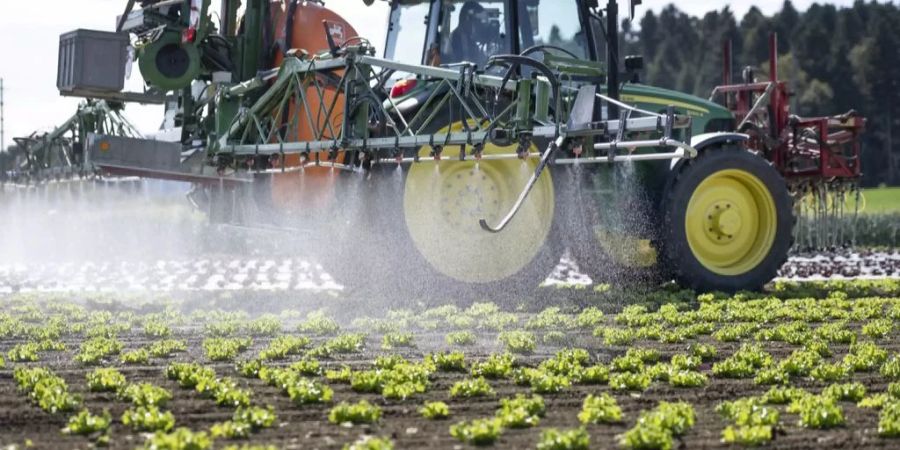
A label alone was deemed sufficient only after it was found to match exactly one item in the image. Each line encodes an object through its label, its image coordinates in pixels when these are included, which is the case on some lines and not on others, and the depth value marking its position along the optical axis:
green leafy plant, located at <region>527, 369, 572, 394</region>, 15.21
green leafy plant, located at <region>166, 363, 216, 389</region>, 15.59
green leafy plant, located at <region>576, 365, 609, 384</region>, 16.06
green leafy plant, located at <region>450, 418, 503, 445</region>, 12.22
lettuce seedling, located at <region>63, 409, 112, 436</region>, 12.67
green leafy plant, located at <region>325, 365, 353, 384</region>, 16.08
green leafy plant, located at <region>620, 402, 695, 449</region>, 11.95
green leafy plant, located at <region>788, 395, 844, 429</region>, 13.09
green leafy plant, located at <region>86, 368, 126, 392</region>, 15.09
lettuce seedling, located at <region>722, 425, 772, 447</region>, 12.16
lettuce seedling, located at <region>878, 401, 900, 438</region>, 12.62
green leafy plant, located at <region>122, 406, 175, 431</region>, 12.80
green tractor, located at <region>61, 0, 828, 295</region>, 25.11
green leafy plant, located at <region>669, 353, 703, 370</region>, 17.12
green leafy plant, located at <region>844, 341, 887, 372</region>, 17.00
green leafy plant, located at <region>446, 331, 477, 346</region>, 19.69
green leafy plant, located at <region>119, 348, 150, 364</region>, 17.61
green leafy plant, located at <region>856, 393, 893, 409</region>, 14.16
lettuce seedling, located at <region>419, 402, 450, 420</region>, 13.55
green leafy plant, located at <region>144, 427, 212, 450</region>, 11.36
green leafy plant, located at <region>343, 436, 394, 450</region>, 11.48
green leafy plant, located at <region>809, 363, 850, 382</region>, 16.34
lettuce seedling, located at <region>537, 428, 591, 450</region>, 11.68
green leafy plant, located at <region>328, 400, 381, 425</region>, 13.33
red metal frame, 39.75
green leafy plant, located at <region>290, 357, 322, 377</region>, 16.67
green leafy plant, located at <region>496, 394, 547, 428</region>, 13.07
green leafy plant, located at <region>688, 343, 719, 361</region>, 18.22
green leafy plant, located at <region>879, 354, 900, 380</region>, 16.37
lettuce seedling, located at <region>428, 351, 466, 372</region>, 16.98
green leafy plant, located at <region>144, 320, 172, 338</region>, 21.02
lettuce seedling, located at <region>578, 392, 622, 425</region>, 13.27
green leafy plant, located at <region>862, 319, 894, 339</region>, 20.50
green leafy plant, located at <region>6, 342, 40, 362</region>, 17.98
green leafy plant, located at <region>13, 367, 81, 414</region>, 13.77
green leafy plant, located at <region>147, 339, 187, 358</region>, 18.47
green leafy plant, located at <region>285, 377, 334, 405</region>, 14.41
